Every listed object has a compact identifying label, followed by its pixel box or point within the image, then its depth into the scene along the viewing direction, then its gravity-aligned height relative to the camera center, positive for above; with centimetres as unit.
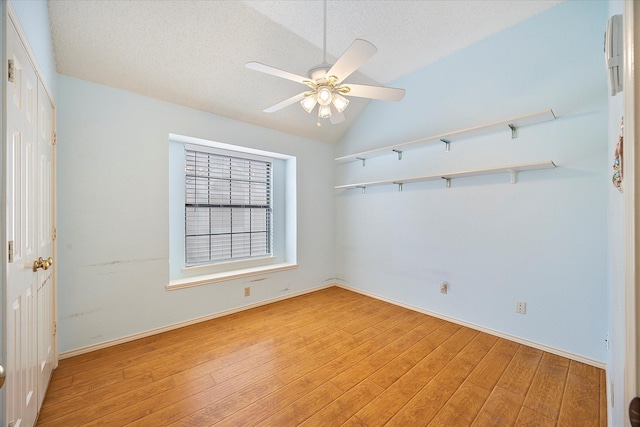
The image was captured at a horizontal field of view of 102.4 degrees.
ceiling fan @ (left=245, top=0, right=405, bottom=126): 147 +90
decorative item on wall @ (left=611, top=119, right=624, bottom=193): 94 +18
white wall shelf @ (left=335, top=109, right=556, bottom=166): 233 +85
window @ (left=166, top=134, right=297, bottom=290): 318 +1
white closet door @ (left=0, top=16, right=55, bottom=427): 113 -13
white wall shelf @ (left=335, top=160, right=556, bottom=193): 234 +42
